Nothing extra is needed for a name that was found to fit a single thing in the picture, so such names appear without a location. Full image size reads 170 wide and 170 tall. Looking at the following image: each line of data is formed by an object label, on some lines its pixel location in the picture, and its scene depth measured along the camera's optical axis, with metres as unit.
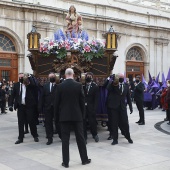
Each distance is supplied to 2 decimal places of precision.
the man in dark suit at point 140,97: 11.53
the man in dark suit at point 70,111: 5.92
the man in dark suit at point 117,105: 7.89
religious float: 9.90
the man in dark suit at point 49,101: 8.16
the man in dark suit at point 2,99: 15.18
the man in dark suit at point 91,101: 8.34
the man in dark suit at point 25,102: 8.08
